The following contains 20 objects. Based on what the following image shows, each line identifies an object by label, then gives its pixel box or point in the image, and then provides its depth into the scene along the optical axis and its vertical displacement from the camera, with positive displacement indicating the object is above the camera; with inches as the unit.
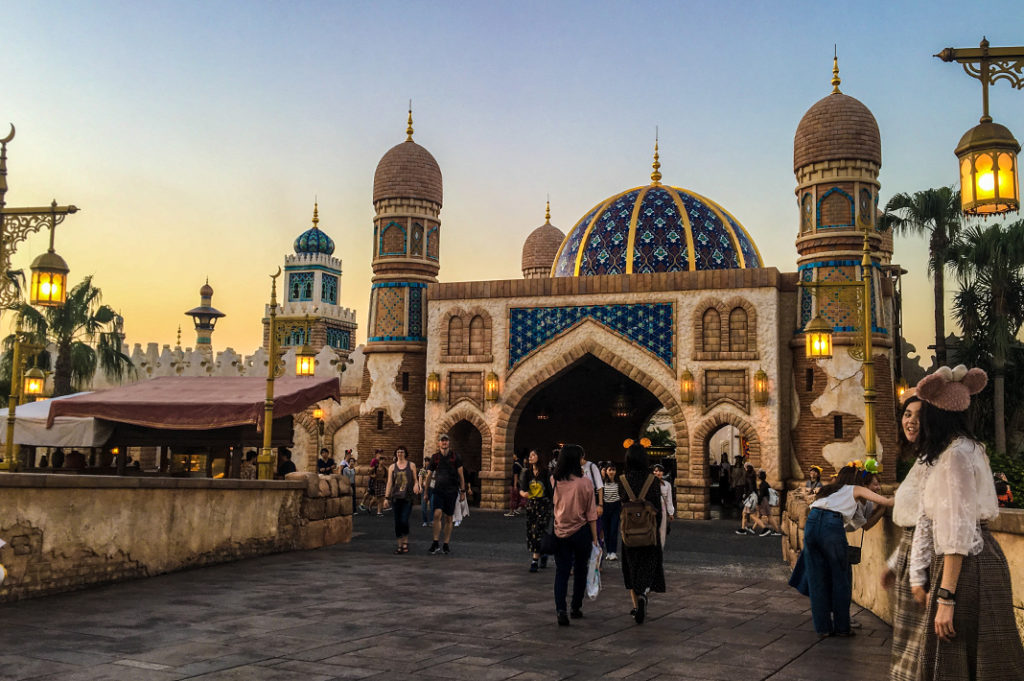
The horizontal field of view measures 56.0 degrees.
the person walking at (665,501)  370.9 -21.9
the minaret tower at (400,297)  978.1 +160.0
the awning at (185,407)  630.5 +26.9
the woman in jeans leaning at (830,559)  276.1 -29.4
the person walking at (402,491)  482.3 -19.7
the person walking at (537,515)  428.5 -27.9
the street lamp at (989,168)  226.8 +68.7
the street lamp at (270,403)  534.3 +26.8
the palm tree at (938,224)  1072.2 +265.1
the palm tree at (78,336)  1058.1 +126.4
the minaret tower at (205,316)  2610.7 +360.3
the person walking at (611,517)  477.4 -31.4
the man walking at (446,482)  483.2 -15.1
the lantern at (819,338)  561.3 +69.3
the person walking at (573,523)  293.6 -21.1
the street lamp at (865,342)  466.6 +65.2
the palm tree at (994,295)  1005.8 +177.6
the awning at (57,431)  643.5 +10.7
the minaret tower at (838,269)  839.1 +169.9
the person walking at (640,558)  296.4 -32.5
